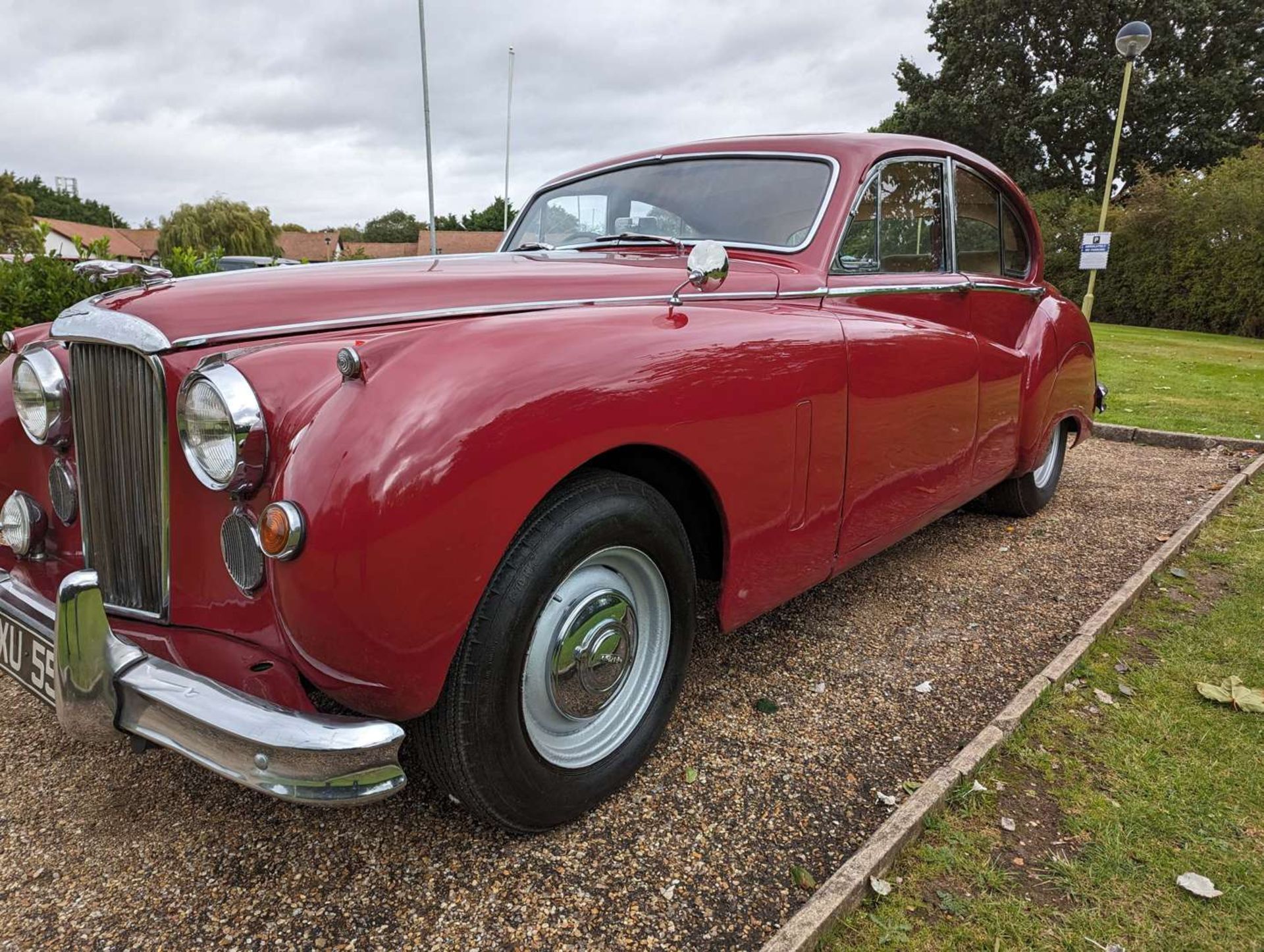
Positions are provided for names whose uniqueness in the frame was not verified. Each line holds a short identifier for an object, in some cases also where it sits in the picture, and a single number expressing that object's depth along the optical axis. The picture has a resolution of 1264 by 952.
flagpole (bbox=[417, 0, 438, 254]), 17.03
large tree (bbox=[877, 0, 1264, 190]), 23.28
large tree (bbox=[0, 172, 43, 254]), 43.66
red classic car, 1.40
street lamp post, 11.78
